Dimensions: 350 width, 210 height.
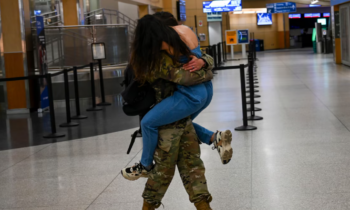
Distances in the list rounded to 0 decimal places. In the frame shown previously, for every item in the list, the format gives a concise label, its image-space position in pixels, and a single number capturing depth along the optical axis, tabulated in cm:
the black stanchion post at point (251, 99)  840
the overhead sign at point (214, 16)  4089
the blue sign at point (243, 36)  2759
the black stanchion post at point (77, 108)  987
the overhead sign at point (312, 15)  4919
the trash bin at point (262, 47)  4388
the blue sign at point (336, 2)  1915
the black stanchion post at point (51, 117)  785
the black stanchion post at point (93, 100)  1104
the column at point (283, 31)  4606
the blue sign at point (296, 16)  4938
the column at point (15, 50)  1126
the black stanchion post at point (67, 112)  893
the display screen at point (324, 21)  4952
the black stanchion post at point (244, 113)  749
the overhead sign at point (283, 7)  4128
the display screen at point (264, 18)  4628
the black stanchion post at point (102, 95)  1186
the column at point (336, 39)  2097
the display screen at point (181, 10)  3288
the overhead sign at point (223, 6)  3666
